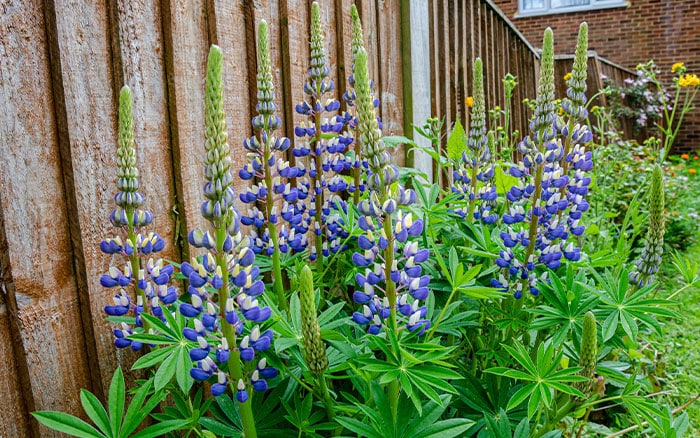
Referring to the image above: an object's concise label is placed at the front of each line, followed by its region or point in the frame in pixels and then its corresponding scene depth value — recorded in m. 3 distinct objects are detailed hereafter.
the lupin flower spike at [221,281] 1.09
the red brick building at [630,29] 11.48
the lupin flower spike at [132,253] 1.37
